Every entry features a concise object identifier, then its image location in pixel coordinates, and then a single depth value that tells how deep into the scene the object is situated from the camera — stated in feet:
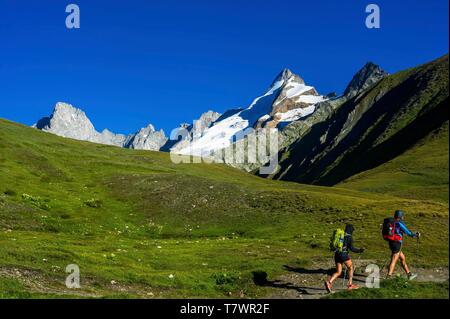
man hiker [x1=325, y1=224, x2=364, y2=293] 88.17
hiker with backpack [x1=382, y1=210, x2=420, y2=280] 86.12
